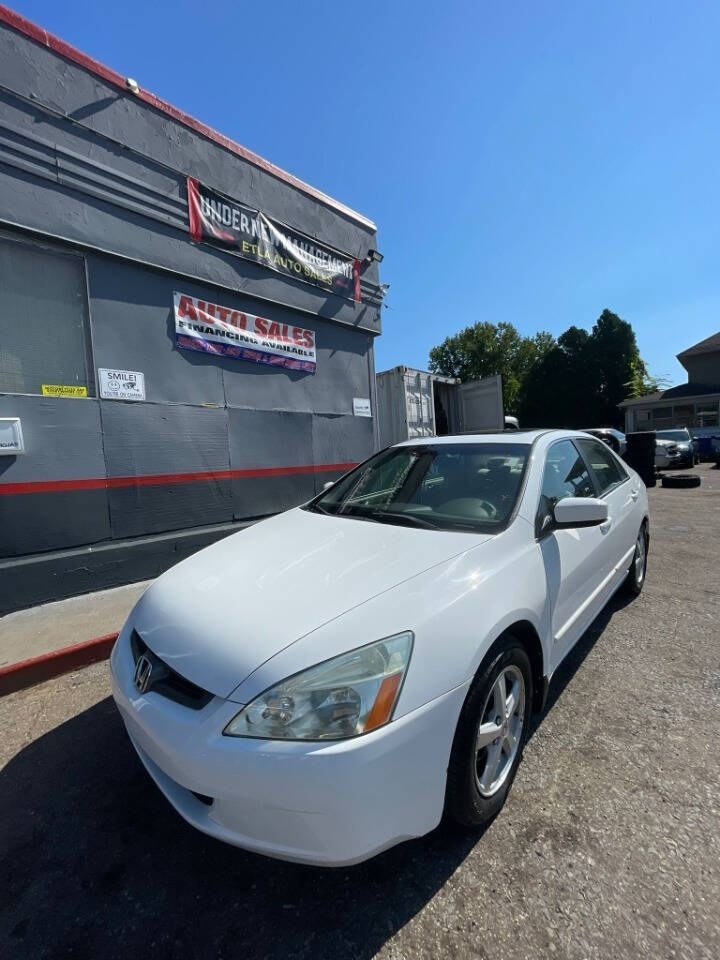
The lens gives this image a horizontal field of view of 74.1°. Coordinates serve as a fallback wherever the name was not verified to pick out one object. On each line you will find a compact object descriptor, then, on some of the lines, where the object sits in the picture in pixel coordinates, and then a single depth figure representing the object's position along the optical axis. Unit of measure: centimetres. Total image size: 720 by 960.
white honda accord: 140
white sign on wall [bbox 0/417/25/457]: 406
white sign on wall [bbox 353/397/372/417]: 741
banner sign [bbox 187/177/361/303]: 544
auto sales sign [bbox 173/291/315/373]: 530
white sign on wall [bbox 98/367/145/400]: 466
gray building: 421
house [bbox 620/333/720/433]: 2775
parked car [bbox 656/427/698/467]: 1688
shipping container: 854
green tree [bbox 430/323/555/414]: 4650
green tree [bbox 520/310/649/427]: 3556
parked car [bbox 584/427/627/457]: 1486
